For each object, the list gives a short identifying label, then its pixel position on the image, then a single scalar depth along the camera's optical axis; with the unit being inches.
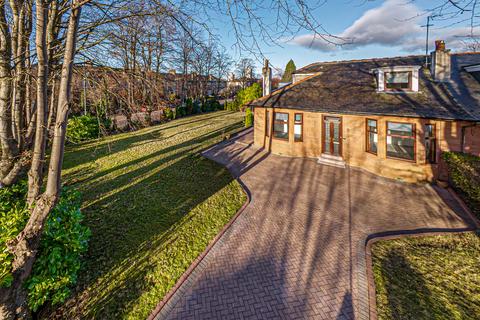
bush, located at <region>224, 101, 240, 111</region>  1610.9
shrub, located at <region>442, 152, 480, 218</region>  333.4
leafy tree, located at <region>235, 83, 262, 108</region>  1269.7
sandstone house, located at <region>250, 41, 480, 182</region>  418.9
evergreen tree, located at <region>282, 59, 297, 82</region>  2178.4
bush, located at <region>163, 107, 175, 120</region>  1270.5
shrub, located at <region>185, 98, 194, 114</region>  1482.5
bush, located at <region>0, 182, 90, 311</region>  194.1
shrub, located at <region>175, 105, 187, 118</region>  1376.4
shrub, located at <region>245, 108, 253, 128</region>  958.5
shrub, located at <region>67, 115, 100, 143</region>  823.1
